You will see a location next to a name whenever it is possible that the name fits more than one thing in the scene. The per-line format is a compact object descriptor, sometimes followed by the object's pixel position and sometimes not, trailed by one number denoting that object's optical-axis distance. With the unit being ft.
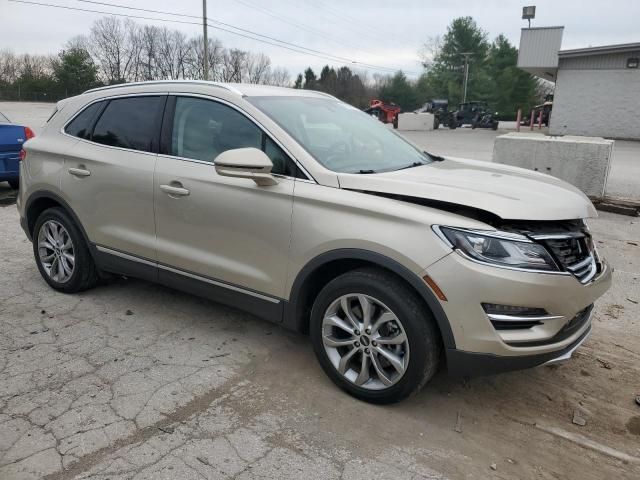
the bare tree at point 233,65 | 218.38
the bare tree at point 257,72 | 225.56
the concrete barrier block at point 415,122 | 115.44
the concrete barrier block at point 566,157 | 26.96
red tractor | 121.90
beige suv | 8.64
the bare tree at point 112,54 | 223.51
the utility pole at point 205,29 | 112.06
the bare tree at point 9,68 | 188.96
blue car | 27.63
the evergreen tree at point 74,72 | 184.55
